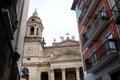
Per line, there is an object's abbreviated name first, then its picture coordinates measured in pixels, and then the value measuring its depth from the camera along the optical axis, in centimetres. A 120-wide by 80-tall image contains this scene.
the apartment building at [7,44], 616
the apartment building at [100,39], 944
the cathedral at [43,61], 3100
